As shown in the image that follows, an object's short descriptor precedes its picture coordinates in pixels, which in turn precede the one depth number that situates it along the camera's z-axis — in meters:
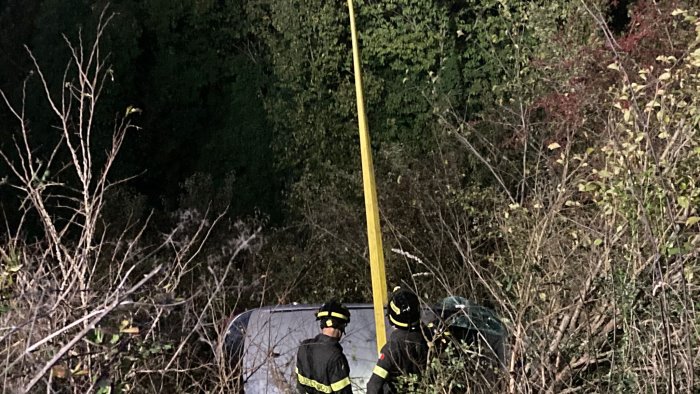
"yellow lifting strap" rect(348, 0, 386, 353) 6.94
